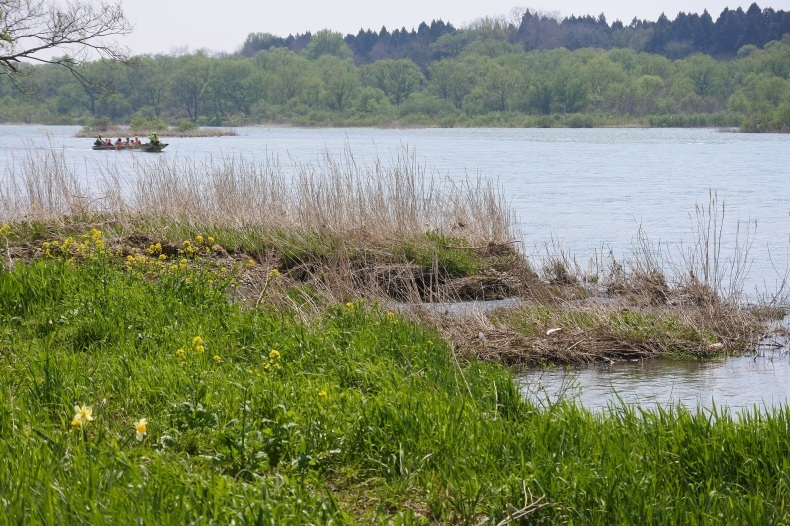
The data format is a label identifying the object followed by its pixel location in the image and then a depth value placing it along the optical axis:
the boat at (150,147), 88.12
